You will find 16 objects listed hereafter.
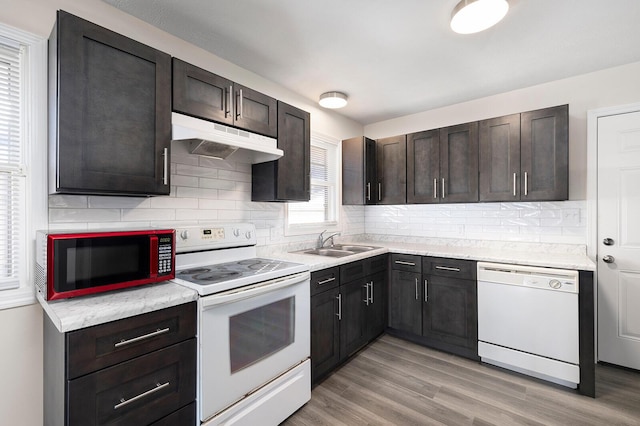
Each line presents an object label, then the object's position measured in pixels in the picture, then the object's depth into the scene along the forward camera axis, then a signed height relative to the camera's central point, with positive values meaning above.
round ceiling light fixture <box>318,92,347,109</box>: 3.03 +1.18
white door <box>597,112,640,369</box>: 2.53 -0.23
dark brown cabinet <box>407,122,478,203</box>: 3.00 +0.52
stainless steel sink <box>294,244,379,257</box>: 2.99 -0.40
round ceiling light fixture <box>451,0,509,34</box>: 1.65 +1.15
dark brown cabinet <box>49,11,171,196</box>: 1.38 +0.52
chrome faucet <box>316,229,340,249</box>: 3.37 -0.32
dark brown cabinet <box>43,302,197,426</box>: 1.13 -0.68
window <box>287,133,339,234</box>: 3.22 +0.22
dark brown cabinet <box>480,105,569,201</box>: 2.55 +0.52
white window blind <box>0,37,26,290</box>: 1.47 +0.22
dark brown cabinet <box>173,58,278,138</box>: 1.82 +0.78
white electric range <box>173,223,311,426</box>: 1.53 -0.68
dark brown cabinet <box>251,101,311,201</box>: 2.47 +0.40
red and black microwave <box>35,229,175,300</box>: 1.29 -0.23
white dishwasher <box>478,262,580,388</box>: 2.24 -0.88
